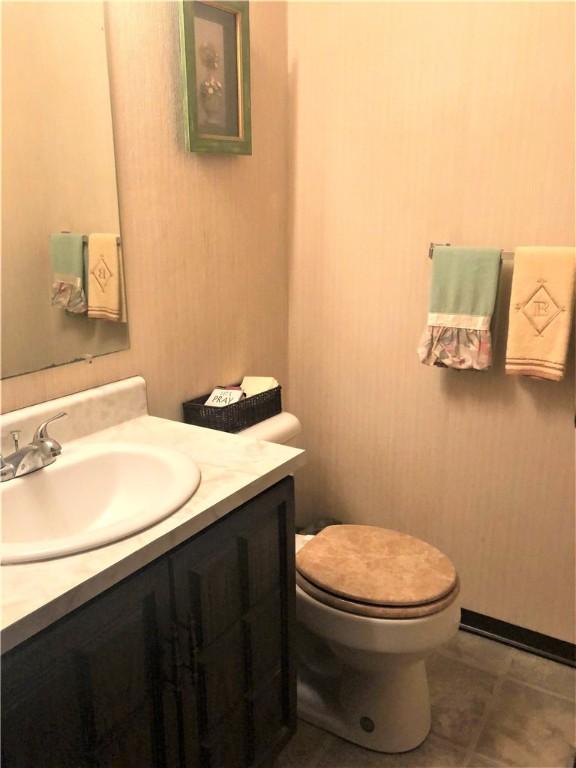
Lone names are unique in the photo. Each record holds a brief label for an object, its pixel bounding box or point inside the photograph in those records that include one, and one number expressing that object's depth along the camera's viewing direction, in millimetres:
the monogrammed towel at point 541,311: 1625
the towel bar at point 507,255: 1740
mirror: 1255
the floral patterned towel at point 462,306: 1722
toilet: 1487
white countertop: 857
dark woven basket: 1716
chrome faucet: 1200
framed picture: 1574
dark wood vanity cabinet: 897
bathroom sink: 1175
